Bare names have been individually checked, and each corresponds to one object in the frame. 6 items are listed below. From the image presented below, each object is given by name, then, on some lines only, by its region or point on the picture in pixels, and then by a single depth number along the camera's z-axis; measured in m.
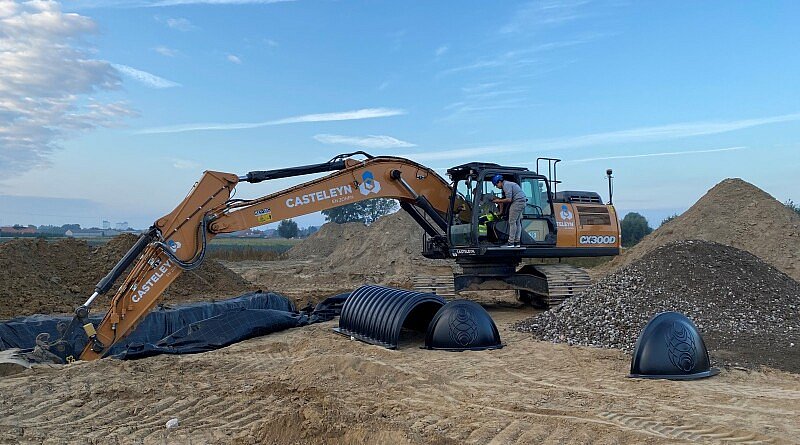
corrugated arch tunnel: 9.53
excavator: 9.97
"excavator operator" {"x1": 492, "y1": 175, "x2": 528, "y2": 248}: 12.13
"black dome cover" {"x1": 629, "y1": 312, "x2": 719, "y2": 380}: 7.29
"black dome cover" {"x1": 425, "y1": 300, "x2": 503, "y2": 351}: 9.19
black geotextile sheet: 9.62
